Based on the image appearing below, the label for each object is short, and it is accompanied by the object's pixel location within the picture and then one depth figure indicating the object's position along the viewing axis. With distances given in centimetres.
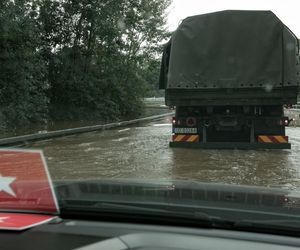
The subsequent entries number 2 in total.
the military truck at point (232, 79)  1343
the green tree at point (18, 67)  2142
